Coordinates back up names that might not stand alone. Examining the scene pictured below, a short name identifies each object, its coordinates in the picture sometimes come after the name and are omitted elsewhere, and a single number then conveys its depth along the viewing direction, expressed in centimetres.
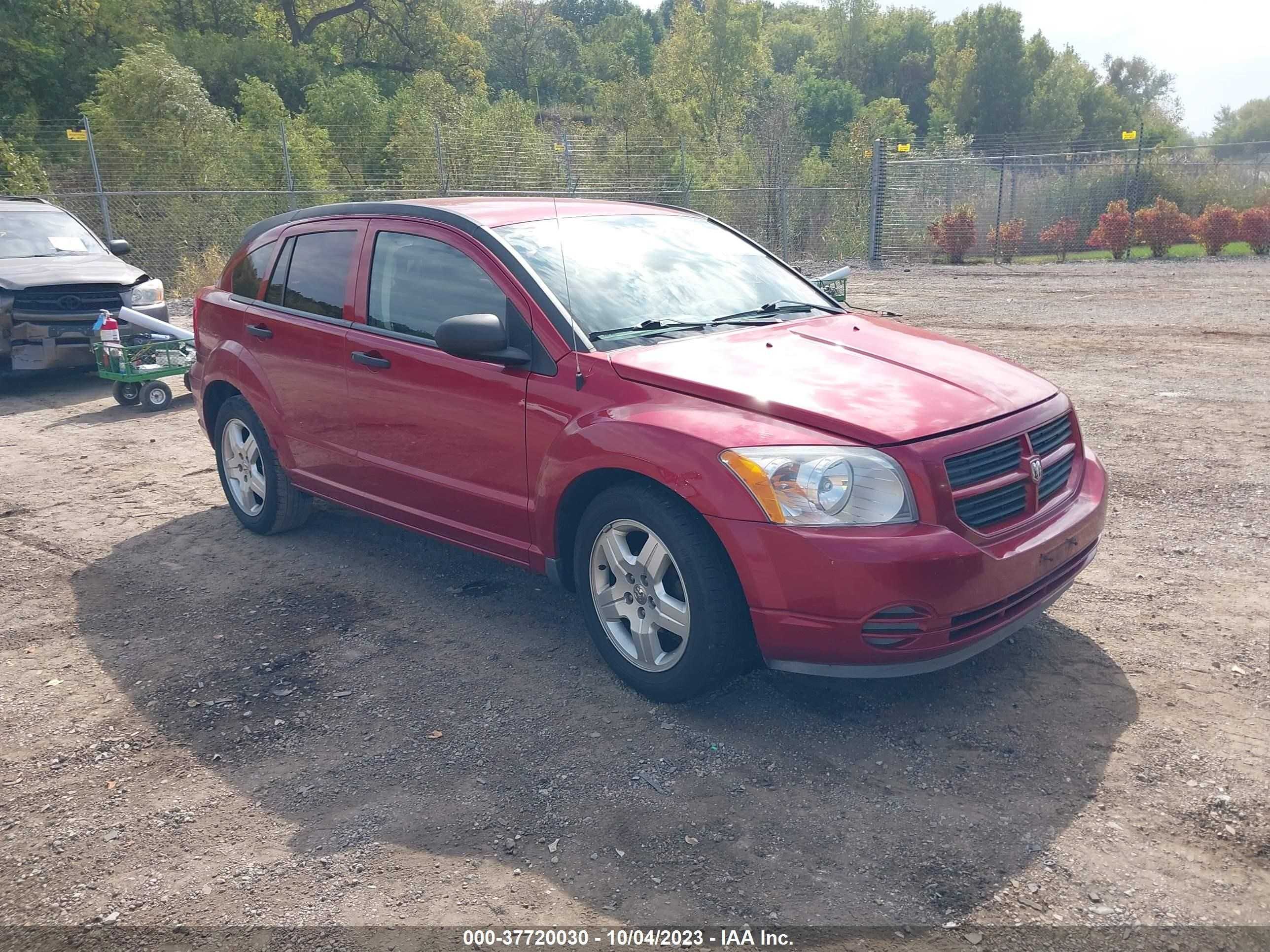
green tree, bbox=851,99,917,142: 3385
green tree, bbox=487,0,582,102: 8144
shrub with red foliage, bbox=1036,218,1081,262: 2455
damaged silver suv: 1002
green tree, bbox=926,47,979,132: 8688
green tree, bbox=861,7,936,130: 10650
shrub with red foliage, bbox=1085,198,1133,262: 2375
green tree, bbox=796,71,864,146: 8350
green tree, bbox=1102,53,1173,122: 11250
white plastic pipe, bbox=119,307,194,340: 979
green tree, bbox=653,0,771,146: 7044
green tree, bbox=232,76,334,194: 2272
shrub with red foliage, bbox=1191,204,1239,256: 2289
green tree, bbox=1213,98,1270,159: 8662
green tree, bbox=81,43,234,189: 2172
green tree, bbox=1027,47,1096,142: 8256
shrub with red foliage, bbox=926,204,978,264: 2400
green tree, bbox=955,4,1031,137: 8619
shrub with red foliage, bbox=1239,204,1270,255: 2242
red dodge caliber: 329
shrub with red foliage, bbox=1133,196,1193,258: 2358
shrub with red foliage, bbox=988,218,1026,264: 2511
